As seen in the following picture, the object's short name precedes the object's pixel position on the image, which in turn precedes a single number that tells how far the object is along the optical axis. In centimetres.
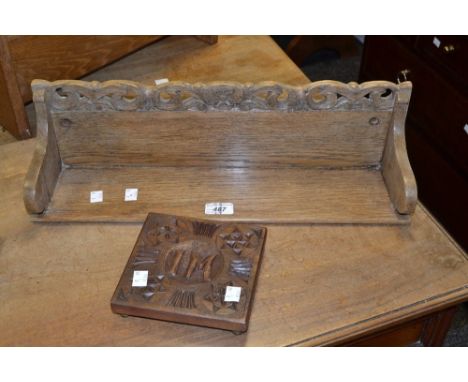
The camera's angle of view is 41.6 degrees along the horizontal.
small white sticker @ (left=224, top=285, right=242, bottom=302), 107
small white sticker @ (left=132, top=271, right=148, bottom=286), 109
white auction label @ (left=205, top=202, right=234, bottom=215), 127
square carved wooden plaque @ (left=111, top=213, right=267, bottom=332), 106
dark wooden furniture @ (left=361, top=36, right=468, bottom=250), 176
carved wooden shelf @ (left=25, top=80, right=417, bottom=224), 125
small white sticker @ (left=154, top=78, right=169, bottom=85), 165
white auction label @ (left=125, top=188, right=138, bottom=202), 130
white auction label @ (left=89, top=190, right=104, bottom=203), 130
